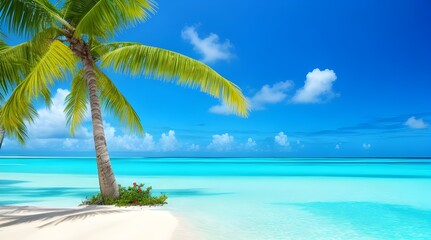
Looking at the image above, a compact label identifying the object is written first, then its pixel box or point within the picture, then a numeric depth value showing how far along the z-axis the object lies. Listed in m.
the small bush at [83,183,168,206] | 8.55
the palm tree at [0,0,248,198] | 7.11
